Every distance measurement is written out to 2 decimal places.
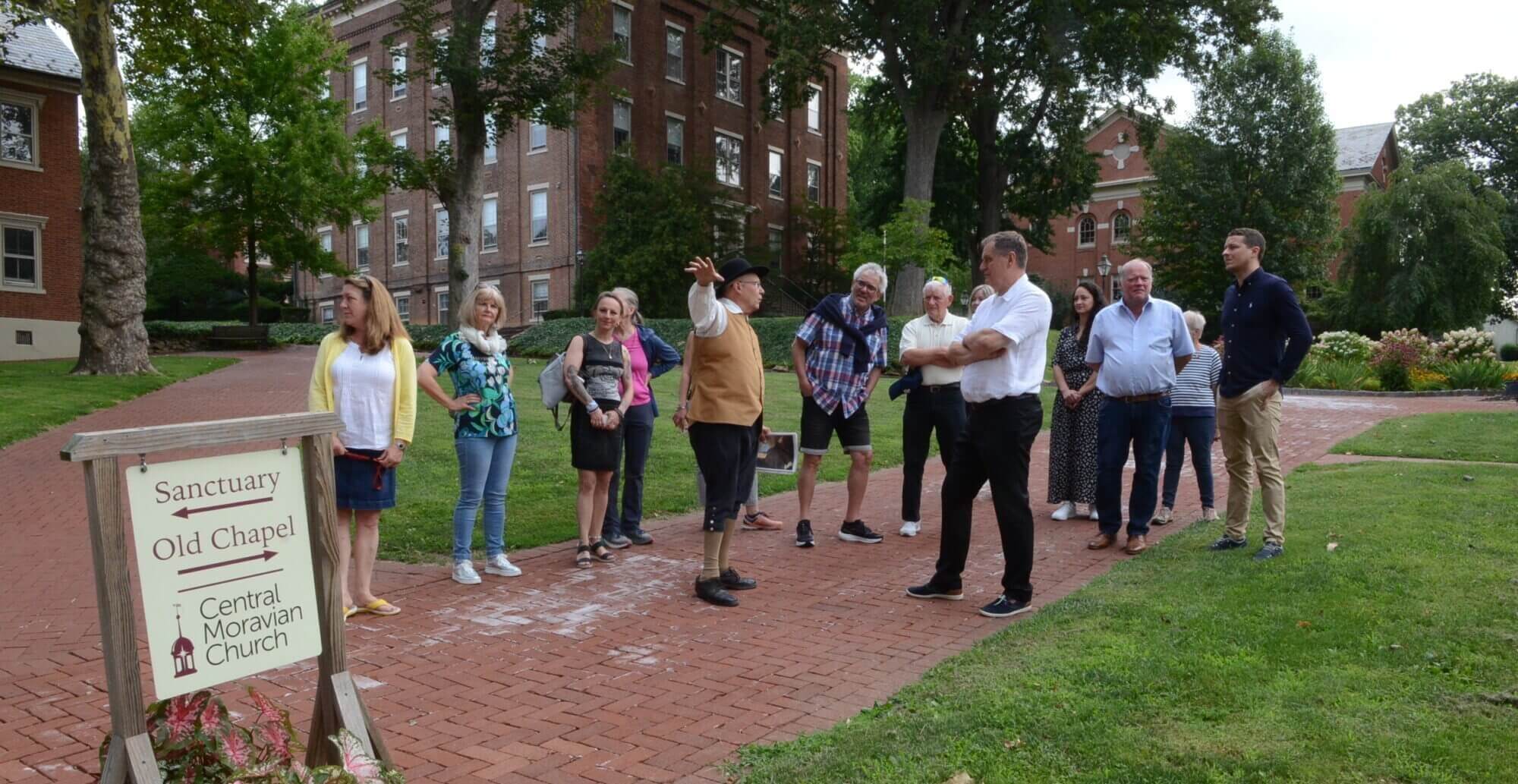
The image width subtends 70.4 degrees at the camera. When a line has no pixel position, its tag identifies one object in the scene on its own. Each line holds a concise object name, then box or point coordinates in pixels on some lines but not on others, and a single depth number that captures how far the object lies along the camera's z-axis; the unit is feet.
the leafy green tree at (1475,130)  195.62
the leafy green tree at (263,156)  106.42
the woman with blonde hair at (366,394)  18.51
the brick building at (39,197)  94.94
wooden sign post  9.24
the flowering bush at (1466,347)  82.64
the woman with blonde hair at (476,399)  21.57
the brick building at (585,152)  126.31
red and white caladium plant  9.68
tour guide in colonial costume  20.59
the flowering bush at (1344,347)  84.33
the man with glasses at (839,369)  25.34
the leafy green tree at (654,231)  110.73
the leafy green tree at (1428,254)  134.41
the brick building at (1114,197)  193.88
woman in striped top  27.48
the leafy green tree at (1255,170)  138.72
